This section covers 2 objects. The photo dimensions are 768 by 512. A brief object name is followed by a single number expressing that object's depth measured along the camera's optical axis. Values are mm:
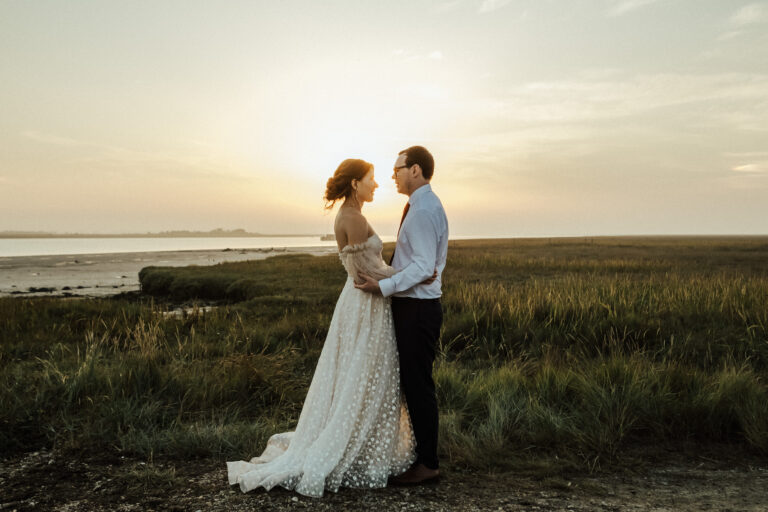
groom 3748
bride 4008
